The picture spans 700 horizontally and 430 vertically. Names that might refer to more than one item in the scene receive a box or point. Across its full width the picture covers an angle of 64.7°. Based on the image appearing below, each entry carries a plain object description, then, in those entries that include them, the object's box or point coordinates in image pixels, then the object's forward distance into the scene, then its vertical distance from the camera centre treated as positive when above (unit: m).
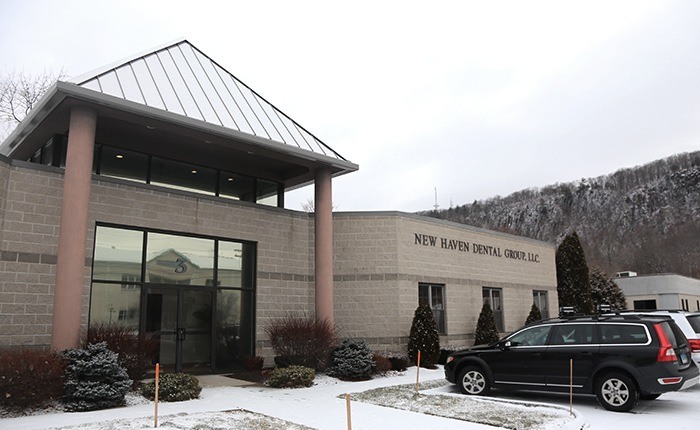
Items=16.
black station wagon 10.13 -1.18
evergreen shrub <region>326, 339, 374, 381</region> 14.82 -1.61
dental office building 12.34 +1.97
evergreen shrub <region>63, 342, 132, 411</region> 10.30 -1.47
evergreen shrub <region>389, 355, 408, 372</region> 16.58 -1.86
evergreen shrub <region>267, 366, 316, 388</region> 13.31 -1.82
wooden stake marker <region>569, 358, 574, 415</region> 10.42 -1.45
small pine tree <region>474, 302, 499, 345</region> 20.27 -1.01
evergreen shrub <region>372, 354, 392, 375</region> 15.57 -1.79
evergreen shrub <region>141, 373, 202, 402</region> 11.35 -1.77
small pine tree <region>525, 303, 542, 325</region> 23.58 -0.59
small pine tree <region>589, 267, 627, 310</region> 34.22 +0.53
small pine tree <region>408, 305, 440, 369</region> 17.48 -1.18
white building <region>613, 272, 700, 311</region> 44.47 +0.80
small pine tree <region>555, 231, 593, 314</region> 28.31 +1.19
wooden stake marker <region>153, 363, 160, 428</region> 8.68 -1.84
